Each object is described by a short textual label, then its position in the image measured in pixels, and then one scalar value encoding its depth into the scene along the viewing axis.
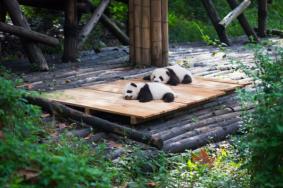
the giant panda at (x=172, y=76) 9.78
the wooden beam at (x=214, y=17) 15.29
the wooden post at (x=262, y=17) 17.60
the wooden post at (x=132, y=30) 11.95
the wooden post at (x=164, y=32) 11.72
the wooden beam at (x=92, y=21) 12.79
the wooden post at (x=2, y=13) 14.09
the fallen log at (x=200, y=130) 7.49
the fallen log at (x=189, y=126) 7.54
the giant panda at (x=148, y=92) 8.47
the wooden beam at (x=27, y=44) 11.05
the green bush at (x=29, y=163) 4.12
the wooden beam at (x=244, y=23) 16.35
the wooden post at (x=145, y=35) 11.68
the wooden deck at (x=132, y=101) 7.85
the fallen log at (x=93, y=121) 7.11
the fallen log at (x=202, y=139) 7.28
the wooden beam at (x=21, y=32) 10.80
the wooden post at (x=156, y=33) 11.61
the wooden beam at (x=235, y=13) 15.34
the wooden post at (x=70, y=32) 12.28
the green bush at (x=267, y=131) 5.18
